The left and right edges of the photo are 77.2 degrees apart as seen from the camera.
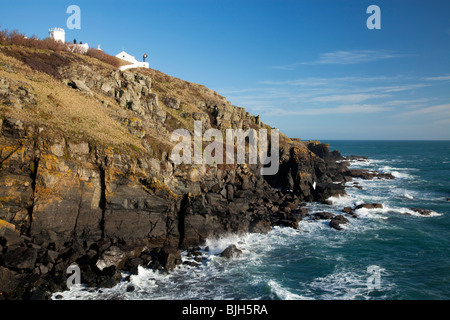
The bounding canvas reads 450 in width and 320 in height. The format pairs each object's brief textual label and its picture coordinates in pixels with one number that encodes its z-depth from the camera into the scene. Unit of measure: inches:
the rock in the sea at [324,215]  1500.7
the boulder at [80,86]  1642.5
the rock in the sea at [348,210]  1611.7
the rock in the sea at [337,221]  1370.9
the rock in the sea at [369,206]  1659.7
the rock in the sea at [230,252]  1053.8
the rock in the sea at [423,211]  1574.8
